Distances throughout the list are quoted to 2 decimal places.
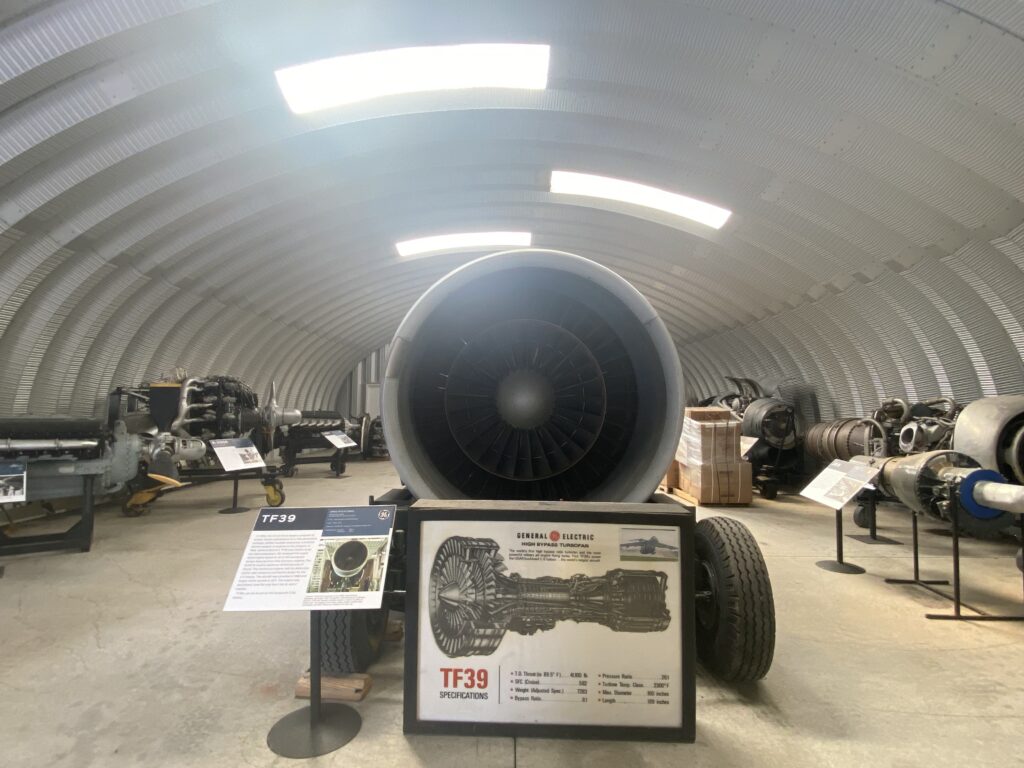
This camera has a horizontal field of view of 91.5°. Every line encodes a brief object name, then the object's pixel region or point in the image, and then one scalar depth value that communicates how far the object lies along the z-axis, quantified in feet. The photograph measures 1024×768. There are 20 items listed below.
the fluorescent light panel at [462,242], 28.55
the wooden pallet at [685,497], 23.32
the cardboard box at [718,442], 22.90
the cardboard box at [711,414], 23.58
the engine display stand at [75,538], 13.41
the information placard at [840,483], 11.54
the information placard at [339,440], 26.29
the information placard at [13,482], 11.98
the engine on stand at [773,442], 26.68
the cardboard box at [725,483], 22.98
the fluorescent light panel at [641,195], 21.25
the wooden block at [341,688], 6.72
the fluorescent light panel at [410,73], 14.53
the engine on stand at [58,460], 13.25
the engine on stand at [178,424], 18.44
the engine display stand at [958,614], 9.71
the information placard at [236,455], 17.40
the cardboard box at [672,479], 27.30
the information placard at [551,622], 5.50
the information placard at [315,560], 5.45
